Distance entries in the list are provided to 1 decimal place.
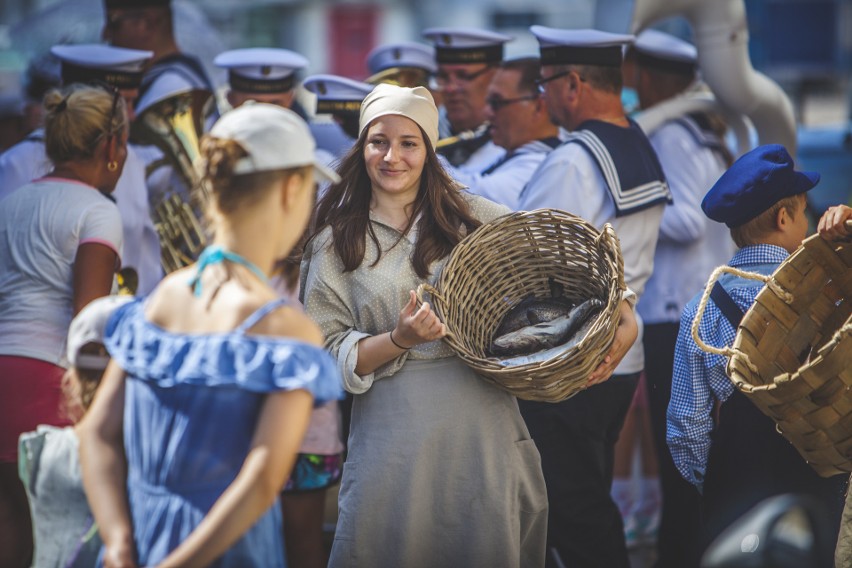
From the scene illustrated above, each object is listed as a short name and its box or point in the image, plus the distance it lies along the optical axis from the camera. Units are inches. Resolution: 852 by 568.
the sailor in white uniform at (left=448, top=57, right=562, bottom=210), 378.3
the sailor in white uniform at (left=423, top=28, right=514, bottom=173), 434.3
